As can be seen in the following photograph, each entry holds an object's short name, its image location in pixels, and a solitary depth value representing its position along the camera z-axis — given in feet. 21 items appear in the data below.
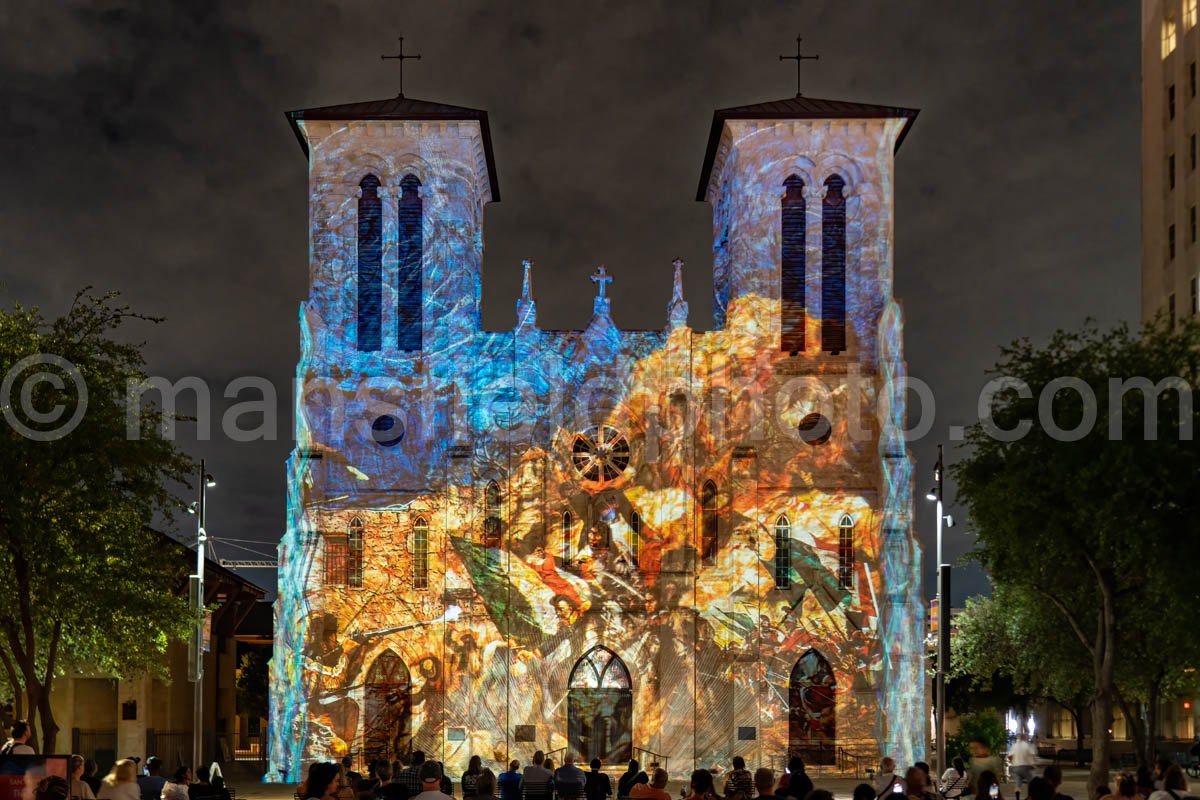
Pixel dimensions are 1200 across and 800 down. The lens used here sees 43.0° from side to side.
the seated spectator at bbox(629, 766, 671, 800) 55.11
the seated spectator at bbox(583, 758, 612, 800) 78.28
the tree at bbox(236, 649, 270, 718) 270.26
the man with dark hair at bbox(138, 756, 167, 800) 67.77
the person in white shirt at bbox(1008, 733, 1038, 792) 78.74
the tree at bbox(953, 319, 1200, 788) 94.79
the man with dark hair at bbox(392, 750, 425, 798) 78.28
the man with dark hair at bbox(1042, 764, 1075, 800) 51.31
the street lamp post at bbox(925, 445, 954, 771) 111.34
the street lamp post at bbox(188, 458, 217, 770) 112.88
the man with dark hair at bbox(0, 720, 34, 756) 61.36
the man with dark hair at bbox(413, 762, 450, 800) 45.52
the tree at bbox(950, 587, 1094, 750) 129.29
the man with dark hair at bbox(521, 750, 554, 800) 76.79
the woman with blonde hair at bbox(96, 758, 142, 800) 55.47
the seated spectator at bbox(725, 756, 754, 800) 73.46
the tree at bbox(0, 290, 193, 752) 88.69
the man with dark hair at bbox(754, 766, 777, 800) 48.39
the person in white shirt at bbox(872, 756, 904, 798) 57.50
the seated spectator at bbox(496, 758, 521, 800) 82.07
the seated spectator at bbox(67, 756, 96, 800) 54.80
